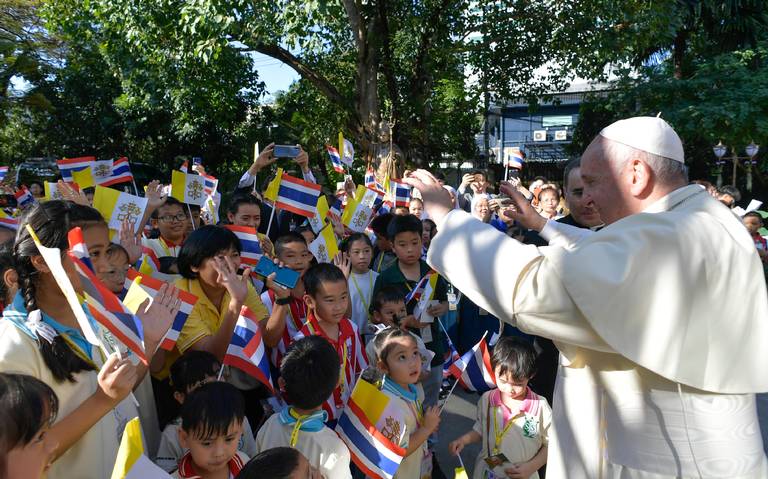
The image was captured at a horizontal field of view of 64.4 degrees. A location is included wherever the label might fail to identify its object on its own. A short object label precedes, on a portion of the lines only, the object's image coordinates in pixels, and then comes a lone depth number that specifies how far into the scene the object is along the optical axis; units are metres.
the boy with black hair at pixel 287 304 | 3.22
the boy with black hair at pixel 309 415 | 2.55
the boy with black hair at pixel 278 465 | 2.05
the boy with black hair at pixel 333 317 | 3.33
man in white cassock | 1.75
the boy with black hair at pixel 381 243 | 5.45
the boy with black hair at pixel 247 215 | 4.55
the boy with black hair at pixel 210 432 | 2.32
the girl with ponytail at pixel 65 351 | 1.84
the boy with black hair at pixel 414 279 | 4.20
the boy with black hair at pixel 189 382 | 2.60
